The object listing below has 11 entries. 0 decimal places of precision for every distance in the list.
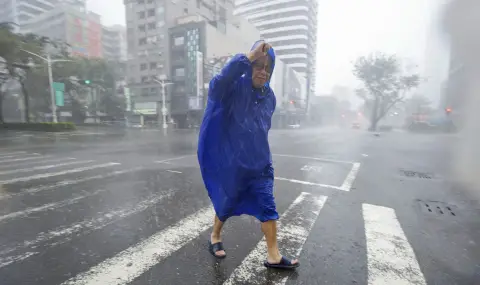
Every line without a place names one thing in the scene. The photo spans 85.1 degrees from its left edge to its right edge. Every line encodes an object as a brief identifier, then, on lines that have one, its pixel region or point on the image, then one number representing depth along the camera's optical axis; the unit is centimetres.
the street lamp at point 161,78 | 4544
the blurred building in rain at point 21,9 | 8012
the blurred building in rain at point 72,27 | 6550
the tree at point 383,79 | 4562
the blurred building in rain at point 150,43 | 4801
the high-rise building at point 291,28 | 8719
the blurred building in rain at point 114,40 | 9081
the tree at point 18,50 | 2284
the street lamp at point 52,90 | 2434
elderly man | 235
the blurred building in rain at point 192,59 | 4241
